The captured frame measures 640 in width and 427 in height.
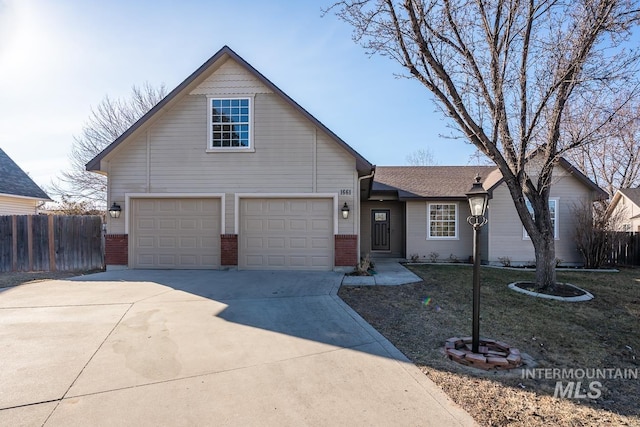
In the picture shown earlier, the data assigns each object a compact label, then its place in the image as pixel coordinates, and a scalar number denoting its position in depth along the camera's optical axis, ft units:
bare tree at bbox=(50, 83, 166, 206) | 69.31
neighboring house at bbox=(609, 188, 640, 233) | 71.97
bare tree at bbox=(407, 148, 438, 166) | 112.15
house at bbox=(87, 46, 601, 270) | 34.22
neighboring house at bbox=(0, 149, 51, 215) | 51.19
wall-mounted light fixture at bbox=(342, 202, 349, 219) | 33.40
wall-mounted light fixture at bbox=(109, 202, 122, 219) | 34.47
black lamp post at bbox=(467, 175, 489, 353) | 14.05
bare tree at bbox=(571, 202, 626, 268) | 41.57
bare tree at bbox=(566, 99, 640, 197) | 75.66
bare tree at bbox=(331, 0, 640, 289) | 24.40
